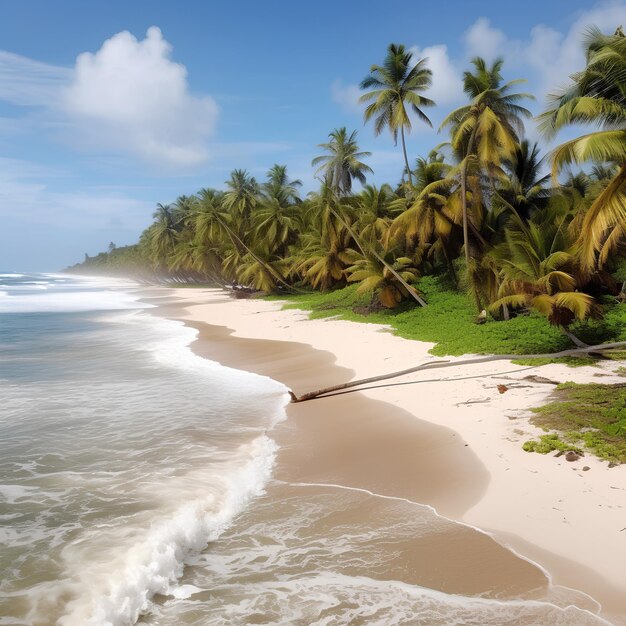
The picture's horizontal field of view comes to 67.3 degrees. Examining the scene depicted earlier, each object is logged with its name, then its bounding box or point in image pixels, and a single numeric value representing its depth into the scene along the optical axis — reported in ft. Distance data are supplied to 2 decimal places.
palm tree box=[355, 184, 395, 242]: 83.61
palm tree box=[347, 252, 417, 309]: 64.78
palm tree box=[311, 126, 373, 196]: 112.94
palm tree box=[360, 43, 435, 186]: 90.91
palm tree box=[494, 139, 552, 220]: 64.39
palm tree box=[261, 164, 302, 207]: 124.98
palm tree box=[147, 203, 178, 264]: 218.18
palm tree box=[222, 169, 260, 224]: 139.74
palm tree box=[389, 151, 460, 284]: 62.90
